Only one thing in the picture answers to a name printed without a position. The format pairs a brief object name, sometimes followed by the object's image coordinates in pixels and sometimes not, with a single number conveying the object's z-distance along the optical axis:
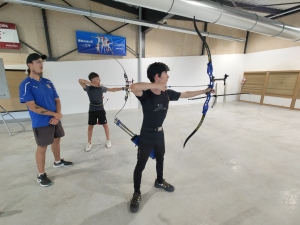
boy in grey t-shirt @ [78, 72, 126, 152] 2.09
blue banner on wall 4.37
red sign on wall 3.61
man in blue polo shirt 1.35
